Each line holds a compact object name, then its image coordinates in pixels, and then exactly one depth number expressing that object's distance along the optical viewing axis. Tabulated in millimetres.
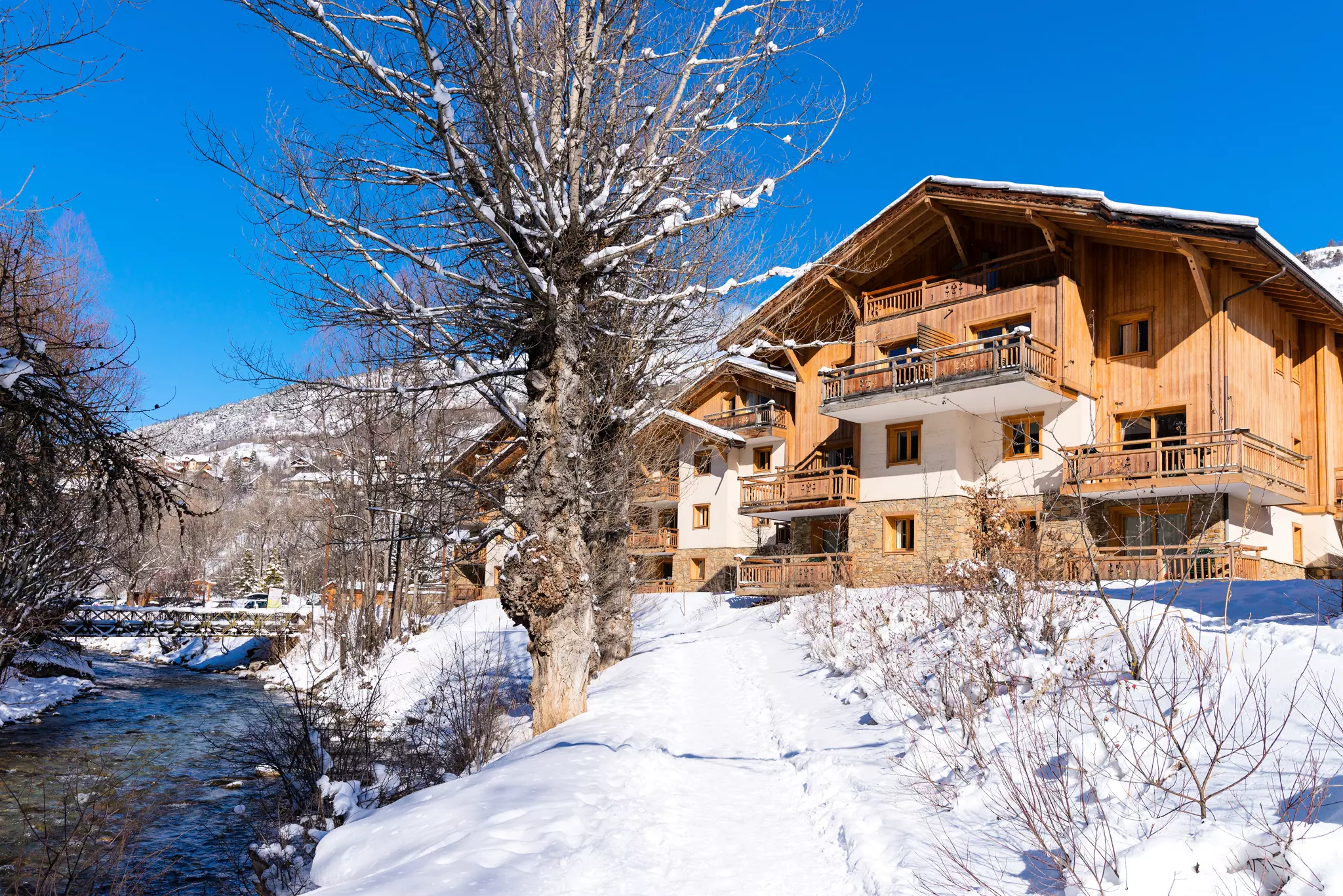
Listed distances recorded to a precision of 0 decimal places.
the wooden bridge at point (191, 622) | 33125
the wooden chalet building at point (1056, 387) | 20328
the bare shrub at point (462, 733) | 9555
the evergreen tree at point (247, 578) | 58500
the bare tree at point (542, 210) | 8586
